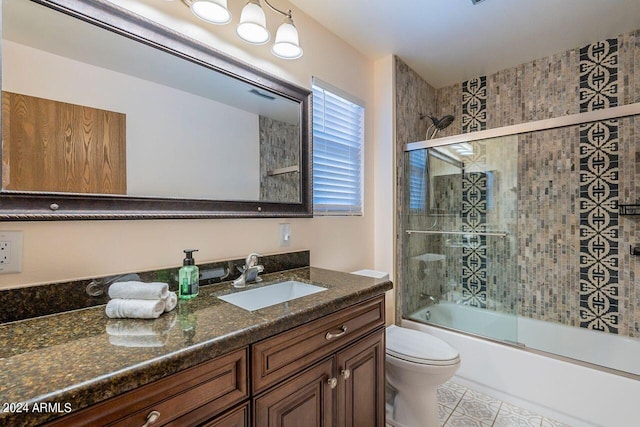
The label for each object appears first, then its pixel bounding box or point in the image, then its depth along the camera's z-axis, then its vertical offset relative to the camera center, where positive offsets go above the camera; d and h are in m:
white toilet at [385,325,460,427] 1.50 -0.87
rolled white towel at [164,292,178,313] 0.93 -0.28
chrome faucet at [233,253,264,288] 1.33 -0.27
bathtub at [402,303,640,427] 1.61 -0.99
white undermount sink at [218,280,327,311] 1.22 -0.36
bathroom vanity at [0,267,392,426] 0.55 -0.36
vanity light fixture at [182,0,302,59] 1.17 +0.84
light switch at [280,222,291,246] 1.65 -0.12
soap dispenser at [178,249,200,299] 1.09 -0.24
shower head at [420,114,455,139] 2.56 +0.81
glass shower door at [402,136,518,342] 2.31 -0.20
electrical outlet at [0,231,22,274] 0.85 -0.10
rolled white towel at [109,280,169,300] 0.91 -0.24
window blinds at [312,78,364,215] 1.91 +0.44
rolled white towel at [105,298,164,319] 0.87 -0.28
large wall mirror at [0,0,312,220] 0.89 +0.36
